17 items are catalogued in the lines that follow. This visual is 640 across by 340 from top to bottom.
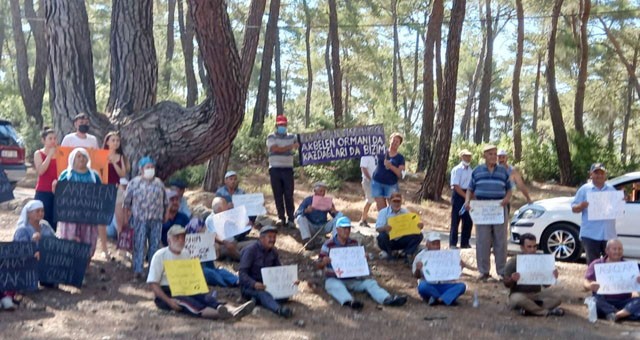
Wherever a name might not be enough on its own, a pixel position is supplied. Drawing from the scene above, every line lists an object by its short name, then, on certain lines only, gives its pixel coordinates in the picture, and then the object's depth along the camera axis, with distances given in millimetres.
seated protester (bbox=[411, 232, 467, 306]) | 10125
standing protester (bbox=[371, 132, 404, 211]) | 13172
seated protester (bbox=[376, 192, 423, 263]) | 11688
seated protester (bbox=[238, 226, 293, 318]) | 9484
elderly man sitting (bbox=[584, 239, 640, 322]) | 9453
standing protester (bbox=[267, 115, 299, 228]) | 13094
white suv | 12695
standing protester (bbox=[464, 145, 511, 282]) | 11328
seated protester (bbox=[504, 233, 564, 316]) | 9703
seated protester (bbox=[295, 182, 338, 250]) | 12352
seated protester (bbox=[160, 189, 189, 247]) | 10662
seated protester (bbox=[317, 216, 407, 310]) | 10039
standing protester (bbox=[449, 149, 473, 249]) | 12992
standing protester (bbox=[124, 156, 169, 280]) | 10133
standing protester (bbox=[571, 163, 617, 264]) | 10766
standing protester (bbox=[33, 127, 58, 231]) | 10367
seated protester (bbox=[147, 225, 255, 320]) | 8797
